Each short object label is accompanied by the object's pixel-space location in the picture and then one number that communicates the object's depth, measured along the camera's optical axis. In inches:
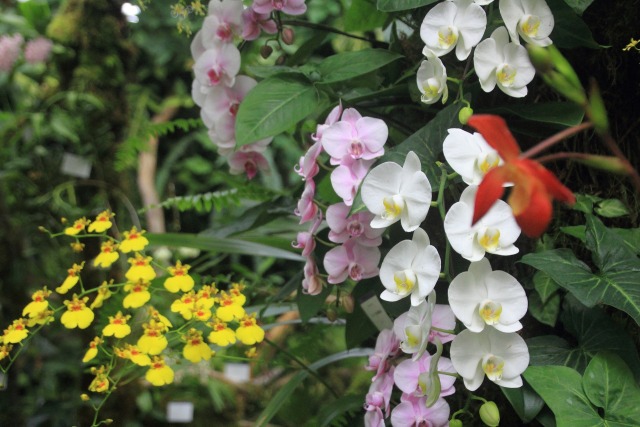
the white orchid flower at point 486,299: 31.8
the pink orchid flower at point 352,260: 40.0
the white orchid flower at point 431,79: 36.3
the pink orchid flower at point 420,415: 36.3
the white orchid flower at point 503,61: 35.7
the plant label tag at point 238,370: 68.4
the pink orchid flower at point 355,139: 37.6
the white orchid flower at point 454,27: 35.1
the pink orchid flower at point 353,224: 38.9
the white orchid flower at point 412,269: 31.9
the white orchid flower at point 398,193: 33.0
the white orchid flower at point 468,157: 32.3
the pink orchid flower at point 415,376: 35.9
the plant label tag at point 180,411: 73.5
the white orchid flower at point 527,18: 35.5
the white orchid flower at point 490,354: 32.6
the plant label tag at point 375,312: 43.7
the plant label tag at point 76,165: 94.2
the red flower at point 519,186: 16.8
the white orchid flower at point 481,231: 31.5
